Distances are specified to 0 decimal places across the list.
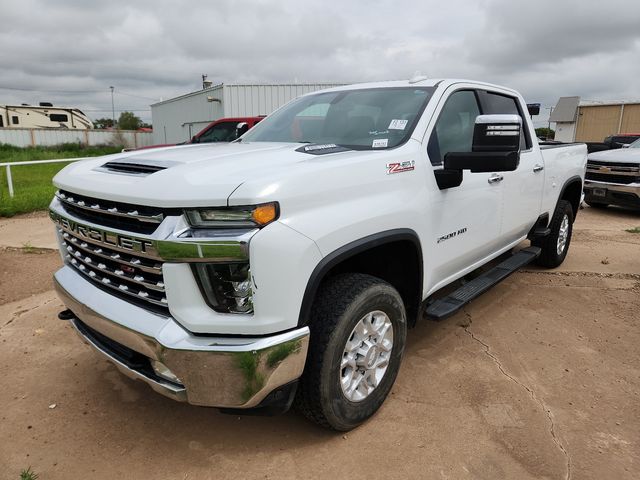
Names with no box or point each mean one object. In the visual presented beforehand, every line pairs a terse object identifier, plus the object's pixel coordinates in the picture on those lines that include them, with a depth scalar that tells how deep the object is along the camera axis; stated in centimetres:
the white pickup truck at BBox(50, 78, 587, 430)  202
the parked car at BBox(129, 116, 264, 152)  1050
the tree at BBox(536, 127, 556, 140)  3098
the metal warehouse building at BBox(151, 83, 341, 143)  1780
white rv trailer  3278
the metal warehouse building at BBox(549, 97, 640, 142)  2875
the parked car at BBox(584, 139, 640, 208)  884
